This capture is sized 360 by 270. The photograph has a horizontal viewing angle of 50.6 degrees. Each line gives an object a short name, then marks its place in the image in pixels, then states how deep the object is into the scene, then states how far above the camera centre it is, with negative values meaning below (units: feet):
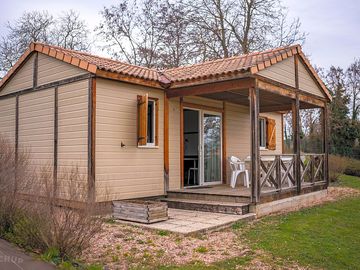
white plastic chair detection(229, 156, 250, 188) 33.45 -1.54
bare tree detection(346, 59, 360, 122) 98.17 +17.20
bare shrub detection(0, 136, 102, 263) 14.99 -2.56
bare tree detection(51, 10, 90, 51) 76.45 +24.74
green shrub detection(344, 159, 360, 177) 68.74 -3.09
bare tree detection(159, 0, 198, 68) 67.36 +21.18
